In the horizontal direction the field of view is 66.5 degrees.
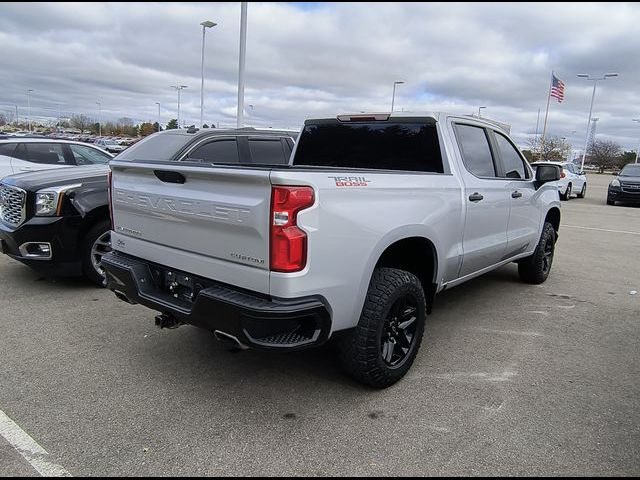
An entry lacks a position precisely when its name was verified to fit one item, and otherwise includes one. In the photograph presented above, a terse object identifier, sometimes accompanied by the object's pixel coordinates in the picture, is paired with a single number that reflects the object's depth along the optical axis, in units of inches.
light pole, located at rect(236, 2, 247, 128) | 550.9
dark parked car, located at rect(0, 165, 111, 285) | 200.2
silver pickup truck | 103.3
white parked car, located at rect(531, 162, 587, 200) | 788.5
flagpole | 1824.3
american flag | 1278.2
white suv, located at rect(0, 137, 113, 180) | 362.0
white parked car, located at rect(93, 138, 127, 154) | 1400.1
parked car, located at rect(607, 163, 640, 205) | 724.7
